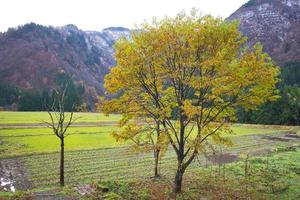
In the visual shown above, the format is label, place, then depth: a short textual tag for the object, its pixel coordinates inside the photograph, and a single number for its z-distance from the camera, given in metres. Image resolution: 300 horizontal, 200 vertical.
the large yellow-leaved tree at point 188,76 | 18.39
